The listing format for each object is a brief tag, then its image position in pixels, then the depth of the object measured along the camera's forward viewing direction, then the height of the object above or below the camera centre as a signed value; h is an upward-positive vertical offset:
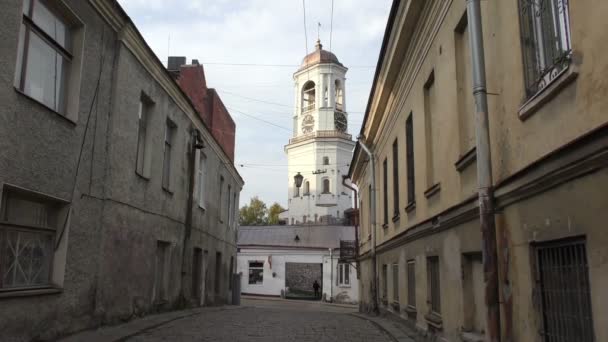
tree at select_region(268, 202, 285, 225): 72.56 +9.09
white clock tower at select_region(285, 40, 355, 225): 57.78 +14.58
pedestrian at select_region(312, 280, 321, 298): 39.41 -0.30
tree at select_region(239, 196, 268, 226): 71.97 +8.78
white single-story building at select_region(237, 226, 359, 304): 37.93 +1.27
